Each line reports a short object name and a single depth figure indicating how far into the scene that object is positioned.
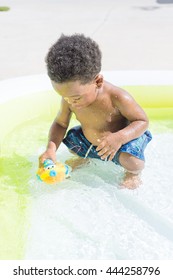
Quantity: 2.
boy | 2.05
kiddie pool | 2.08
